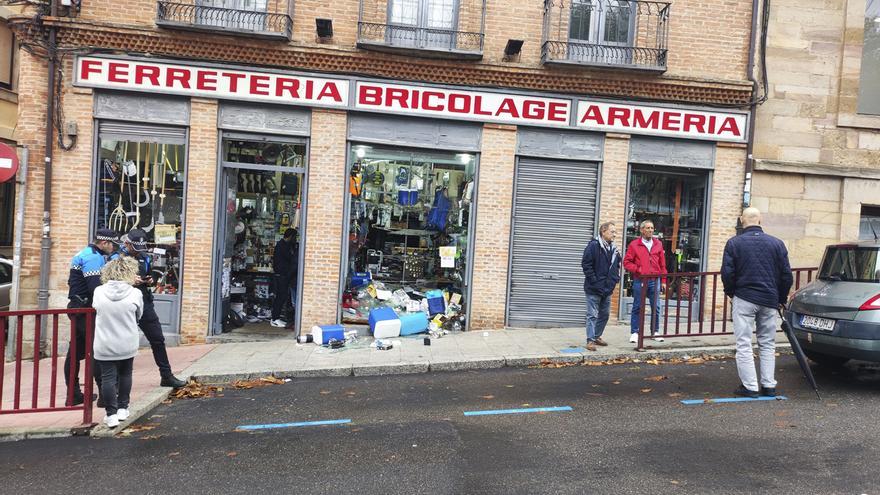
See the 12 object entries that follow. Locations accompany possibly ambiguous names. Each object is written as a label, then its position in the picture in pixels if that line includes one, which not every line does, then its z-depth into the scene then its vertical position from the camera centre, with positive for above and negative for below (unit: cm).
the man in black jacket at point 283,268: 1092 -92
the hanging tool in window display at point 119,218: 1014 -19
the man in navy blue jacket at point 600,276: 891 -58
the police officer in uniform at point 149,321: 717 -133
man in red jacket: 936 -29
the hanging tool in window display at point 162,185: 1024 +42
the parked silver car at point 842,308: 653 -64
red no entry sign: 661 +42
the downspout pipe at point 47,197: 966 +9
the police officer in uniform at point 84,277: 682 -82
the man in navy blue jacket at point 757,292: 647 -49
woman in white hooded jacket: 573 -111
